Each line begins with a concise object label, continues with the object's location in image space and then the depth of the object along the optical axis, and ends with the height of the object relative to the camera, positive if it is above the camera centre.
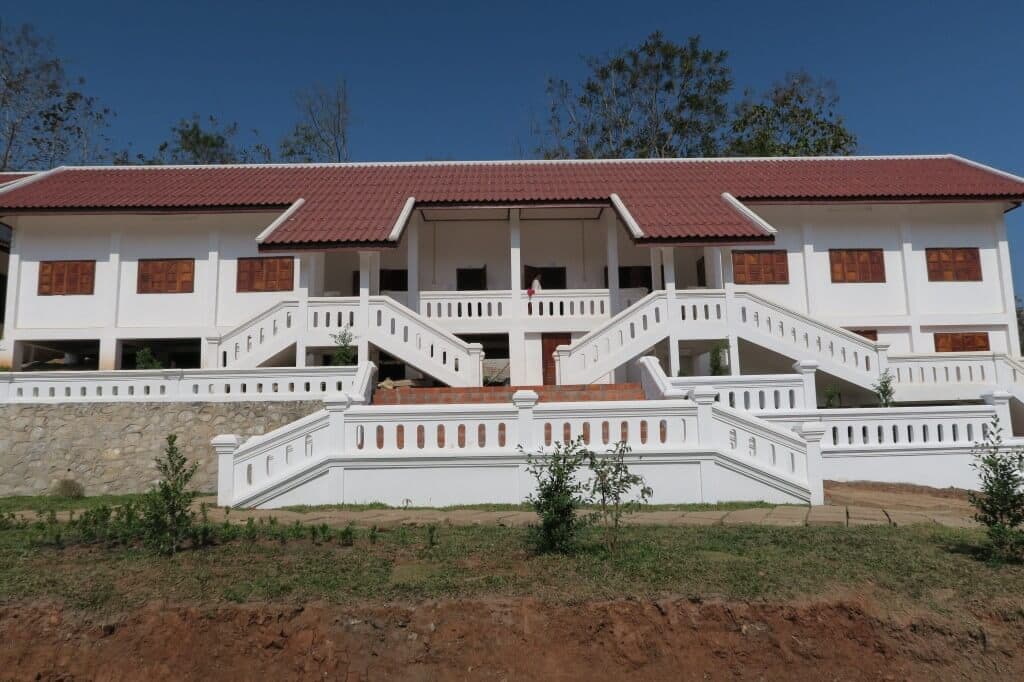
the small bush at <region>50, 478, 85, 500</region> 12.56 -1.30
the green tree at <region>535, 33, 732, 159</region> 36.44 +15.55
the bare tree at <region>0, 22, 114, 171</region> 31.95 +14.40
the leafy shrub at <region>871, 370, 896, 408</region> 14.23 +0.20
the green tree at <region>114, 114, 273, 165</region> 38.84 +14.60
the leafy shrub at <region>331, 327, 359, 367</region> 15.07 +1.32
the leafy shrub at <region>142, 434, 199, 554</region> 7.08 -1.01
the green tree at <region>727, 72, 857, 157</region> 32.56 +12.84
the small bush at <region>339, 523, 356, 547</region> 7.35 -1.31
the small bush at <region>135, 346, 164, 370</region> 16.17 +1.22
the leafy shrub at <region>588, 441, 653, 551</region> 7.09 -0.79
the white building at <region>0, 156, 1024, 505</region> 13.14 +3.21
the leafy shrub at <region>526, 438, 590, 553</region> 6.95 -1.01
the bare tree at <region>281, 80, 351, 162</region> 37.94 +14.54
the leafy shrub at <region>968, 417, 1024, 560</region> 6.59 -1.04
